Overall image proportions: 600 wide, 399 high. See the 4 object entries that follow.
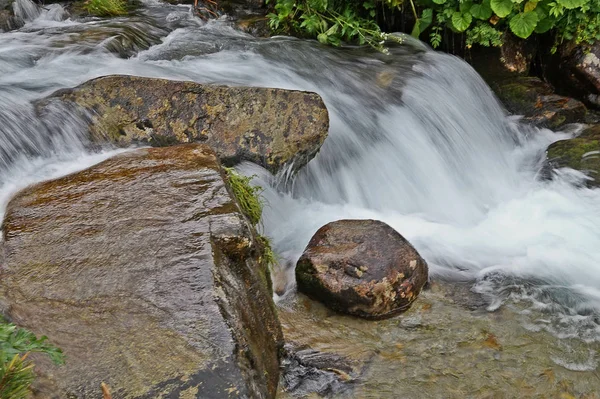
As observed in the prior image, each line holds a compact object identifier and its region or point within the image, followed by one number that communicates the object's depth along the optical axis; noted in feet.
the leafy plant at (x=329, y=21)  22.30
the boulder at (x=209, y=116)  14.42
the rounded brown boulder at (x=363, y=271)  11.94
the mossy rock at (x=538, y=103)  21.66
